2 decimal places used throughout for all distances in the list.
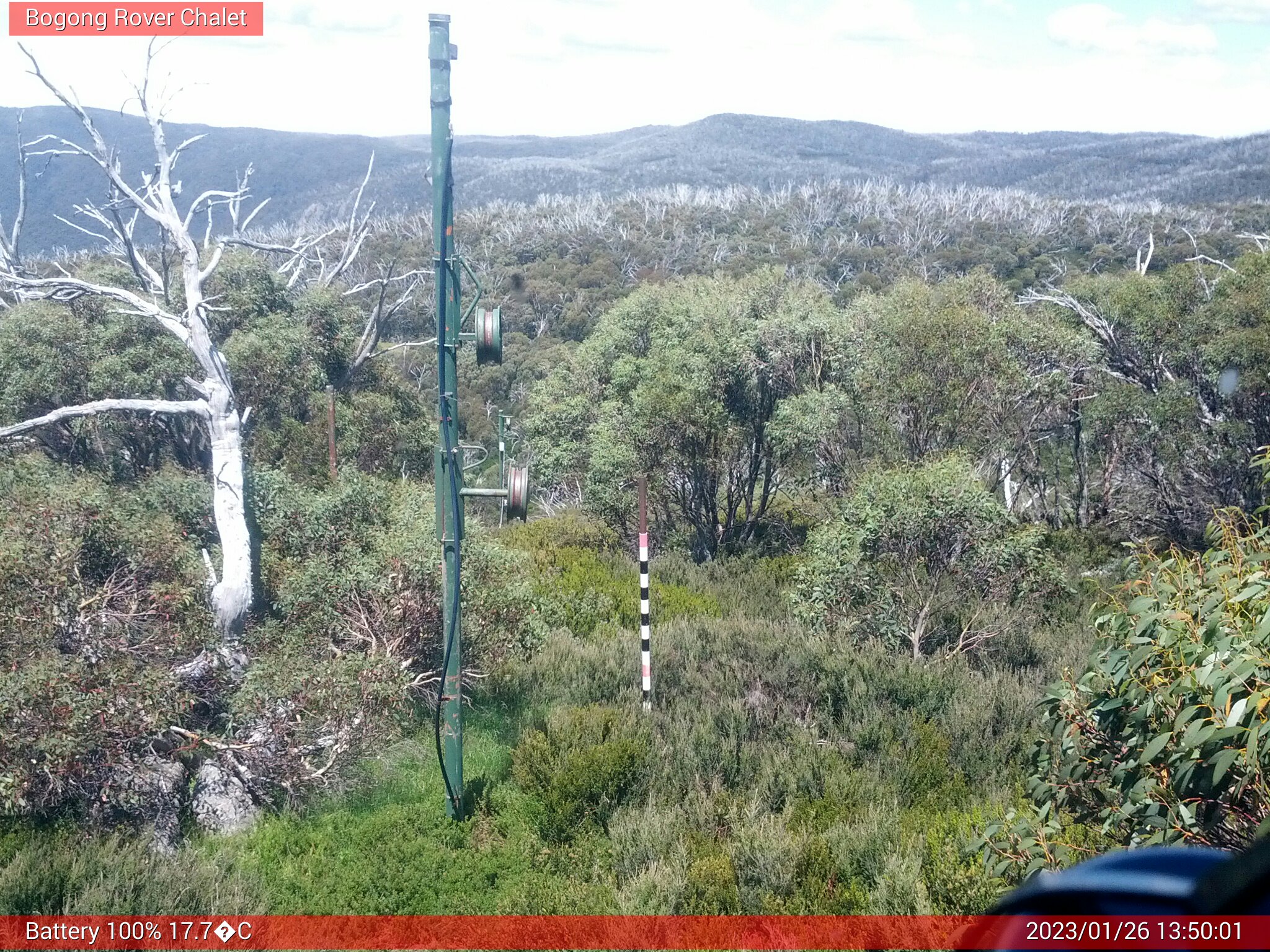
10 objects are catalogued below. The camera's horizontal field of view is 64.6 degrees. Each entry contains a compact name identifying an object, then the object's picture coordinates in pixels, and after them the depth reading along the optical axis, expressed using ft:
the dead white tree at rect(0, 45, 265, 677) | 29.84
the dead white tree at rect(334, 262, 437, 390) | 46.91
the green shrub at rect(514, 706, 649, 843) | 23.57
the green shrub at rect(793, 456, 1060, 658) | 38.27
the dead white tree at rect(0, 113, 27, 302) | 39.01
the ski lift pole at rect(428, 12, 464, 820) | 20.59
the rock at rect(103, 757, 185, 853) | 22.35
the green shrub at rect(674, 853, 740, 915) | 19.10
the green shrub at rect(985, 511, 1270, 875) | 10.04
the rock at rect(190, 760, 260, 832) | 23.48
